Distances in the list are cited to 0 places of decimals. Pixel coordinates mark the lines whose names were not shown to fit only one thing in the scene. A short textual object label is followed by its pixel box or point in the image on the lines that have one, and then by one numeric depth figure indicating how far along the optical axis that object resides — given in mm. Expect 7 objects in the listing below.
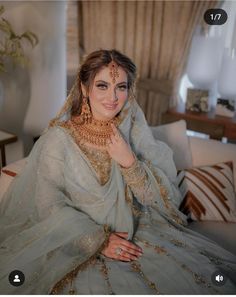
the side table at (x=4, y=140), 1567
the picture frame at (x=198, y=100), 1857
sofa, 1379
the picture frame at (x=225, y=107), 1764
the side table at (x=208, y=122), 1770
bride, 792
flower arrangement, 1536
